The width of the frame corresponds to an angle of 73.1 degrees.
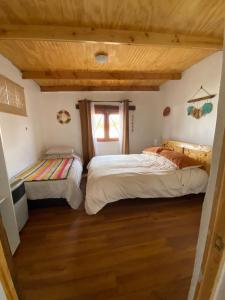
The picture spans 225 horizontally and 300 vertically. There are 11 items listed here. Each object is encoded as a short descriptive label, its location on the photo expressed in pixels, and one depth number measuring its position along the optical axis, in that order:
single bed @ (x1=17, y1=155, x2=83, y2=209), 2.38
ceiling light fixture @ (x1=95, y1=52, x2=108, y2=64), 2.33
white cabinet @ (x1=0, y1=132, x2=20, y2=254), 1.49
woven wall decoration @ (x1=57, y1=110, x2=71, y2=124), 4.29
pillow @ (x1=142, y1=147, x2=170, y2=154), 3.35
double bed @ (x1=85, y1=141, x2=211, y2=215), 2.30
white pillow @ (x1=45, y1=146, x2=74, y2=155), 4.00
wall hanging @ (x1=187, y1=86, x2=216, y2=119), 2.62
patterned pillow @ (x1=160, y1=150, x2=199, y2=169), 2.54
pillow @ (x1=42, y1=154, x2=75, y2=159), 3.97
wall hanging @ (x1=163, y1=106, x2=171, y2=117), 3.98
